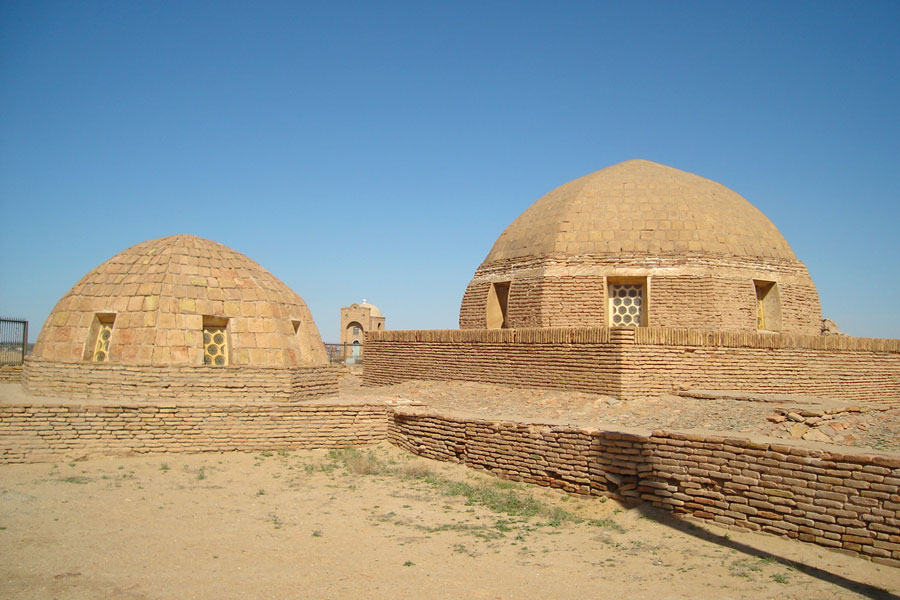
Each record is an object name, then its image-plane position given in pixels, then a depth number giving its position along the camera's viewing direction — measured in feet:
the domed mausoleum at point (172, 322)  34.47
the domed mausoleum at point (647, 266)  42.16
